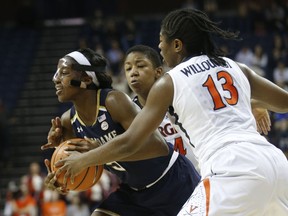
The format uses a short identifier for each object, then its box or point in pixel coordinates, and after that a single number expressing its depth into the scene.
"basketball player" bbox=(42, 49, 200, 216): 4.70
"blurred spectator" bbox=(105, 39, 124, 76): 15.78
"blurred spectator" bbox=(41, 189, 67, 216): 12.09
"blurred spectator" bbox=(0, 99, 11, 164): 14.79
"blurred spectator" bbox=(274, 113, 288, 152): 11.03
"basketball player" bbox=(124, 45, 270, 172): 5.37
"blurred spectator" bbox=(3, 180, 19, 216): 12.55
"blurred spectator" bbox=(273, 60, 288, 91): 13.86
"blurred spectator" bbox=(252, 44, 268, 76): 14.38
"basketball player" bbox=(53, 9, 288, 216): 3.63
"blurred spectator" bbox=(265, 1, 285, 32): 16.69
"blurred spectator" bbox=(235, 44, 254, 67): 14.81
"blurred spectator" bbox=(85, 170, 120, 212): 11.80
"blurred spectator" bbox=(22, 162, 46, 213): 12.56
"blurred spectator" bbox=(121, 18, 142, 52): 16.73
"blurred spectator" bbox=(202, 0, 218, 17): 17.55
